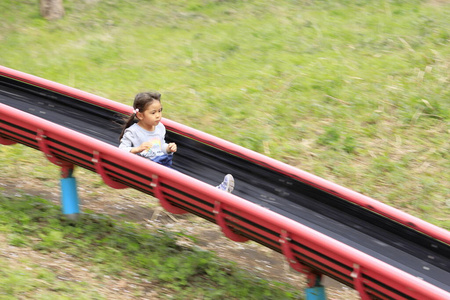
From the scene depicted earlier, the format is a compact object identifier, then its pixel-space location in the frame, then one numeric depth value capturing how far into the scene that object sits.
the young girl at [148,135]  10.83
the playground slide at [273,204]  8.18
